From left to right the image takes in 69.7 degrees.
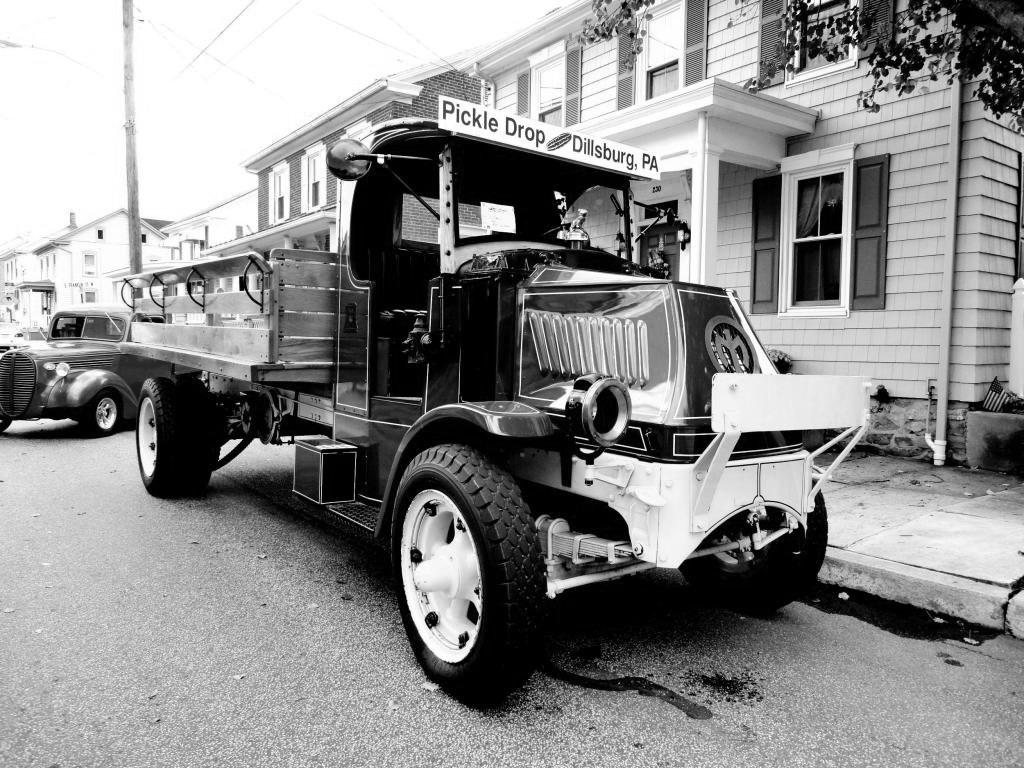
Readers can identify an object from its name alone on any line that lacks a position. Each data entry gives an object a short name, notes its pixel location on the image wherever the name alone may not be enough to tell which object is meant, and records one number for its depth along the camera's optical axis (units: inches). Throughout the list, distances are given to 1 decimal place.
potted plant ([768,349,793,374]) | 297.9
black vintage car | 380.5
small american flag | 292.8
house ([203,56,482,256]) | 717.9
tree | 230.1
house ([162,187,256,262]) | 1567.4
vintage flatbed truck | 108.9
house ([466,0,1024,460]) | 298.4
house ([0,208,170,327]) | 2068.2
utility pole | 600.7
